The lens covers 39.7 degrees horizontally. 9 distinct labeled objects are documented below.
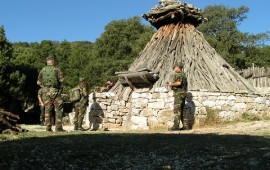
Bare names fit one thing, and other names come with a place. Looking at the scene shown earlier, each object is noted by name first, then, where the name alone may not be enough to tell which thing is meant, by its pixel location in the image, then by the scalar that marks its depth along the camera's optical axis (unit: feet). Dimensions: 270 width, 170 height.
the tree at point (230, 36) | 142.61
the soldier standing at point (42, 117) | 47.83
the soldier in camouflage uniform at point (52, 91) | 32.50
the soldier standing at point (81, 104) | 40.53
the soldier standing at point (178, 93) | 35.47
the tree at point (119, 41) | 142.10
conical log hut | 46.03
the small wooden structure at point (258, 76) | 81.10
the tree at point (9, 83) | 95.40
